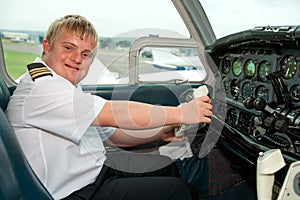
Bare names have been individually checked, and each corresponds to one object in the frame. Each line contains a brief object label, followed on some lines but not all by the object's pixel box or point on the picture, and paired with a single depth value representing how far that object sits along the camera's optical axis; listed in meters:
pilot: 1.11
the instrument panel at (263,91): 1.37
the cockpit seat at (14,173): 0.89
